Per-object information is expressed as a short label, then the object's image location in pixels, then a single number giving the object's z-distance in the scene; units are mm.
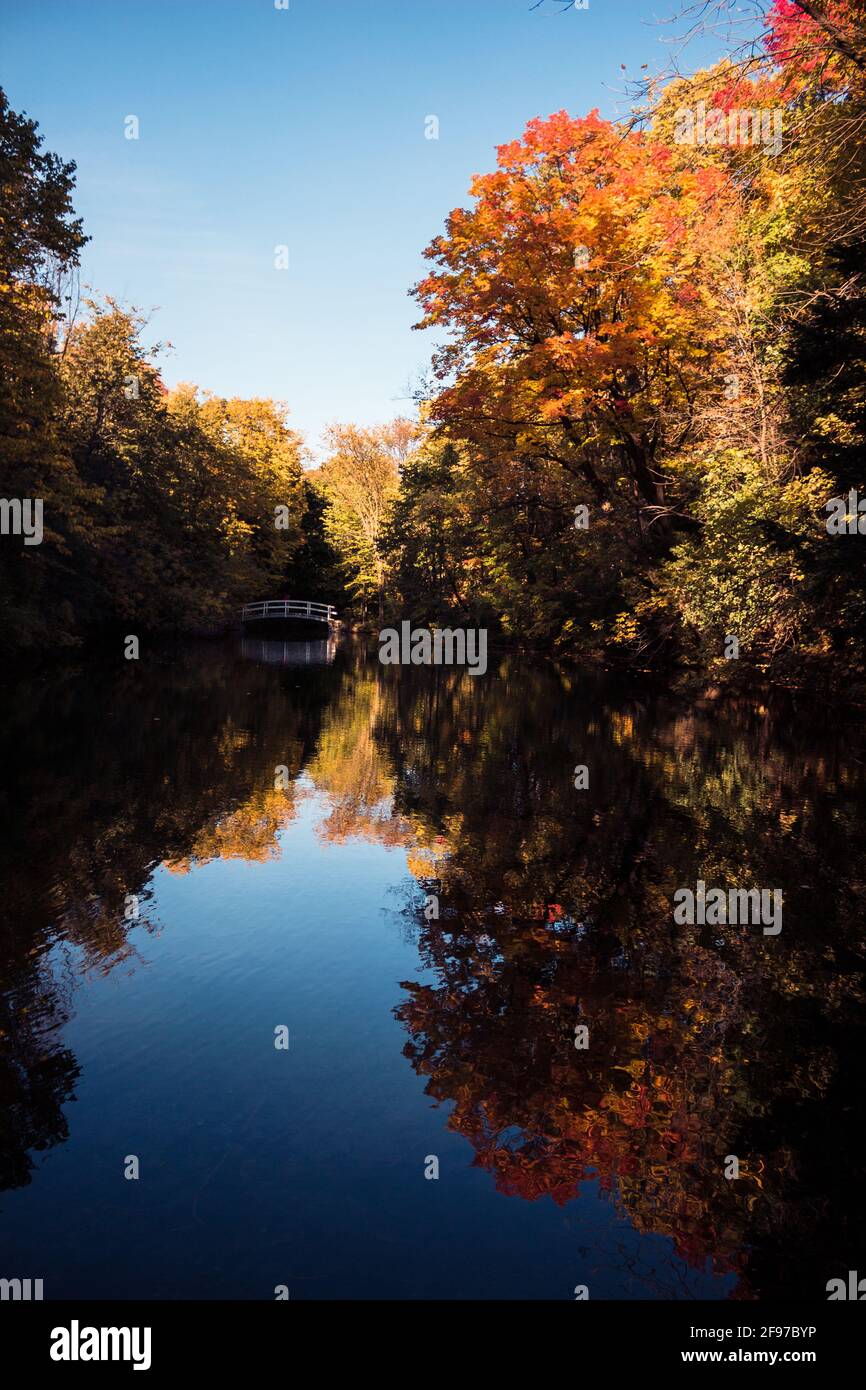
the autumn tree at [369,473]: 63375
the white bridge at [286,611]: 62219
